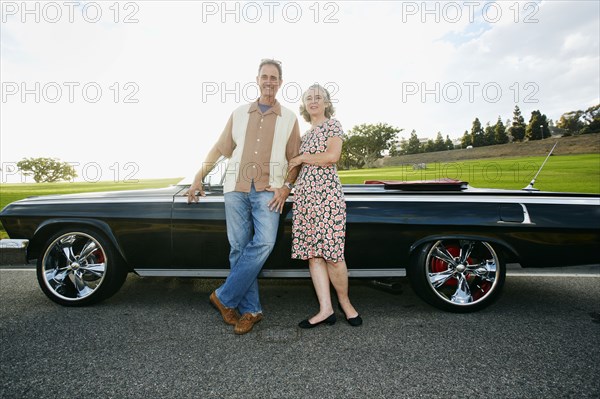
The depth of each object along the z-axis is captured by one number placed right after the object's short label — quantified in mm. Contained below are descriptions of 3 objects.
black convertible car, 2799
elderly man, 2602
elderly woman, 2576
